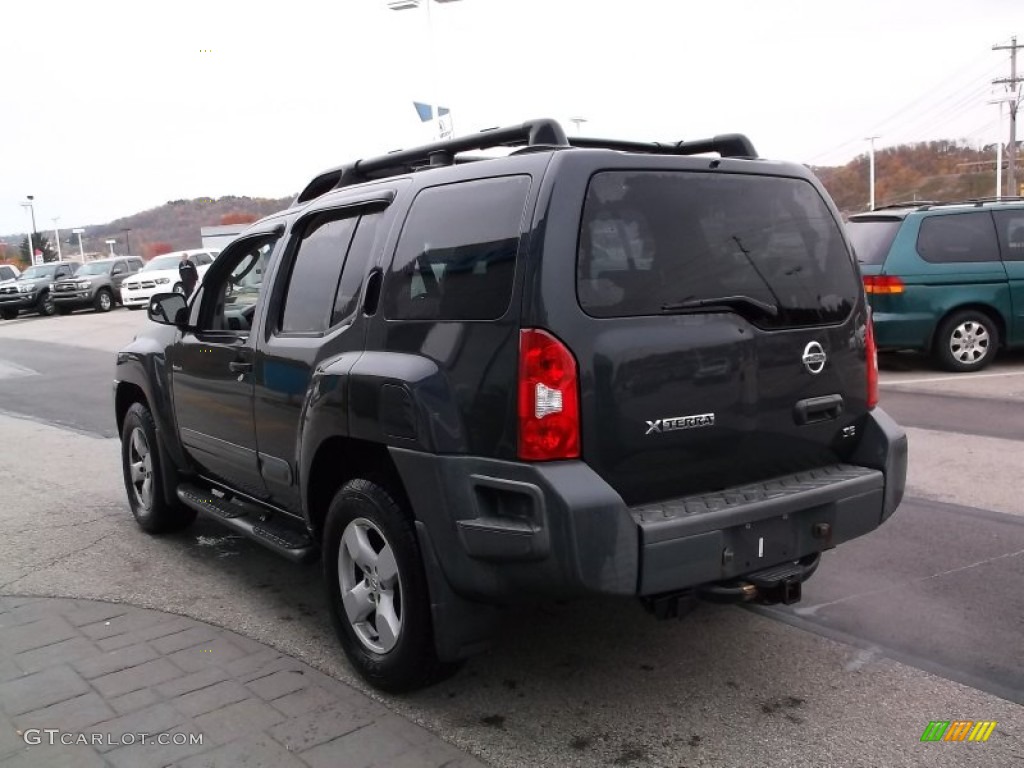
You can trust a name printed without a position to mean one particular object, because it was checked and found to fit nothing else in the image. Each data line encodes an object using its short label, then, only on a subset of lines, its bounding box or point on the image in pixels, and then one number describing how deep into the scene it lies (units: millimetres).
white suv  30053
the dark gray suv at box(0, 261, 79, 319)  32969
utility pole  49953
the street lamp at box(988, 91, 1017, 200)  53394
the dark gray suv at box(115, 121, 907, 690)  3000
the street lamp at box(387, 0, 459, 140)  20938
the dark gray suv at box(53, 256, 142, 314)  32188
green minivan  10617
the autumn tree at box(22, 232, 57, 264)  88812
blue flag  20891
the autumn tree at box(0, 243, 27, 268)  106125
